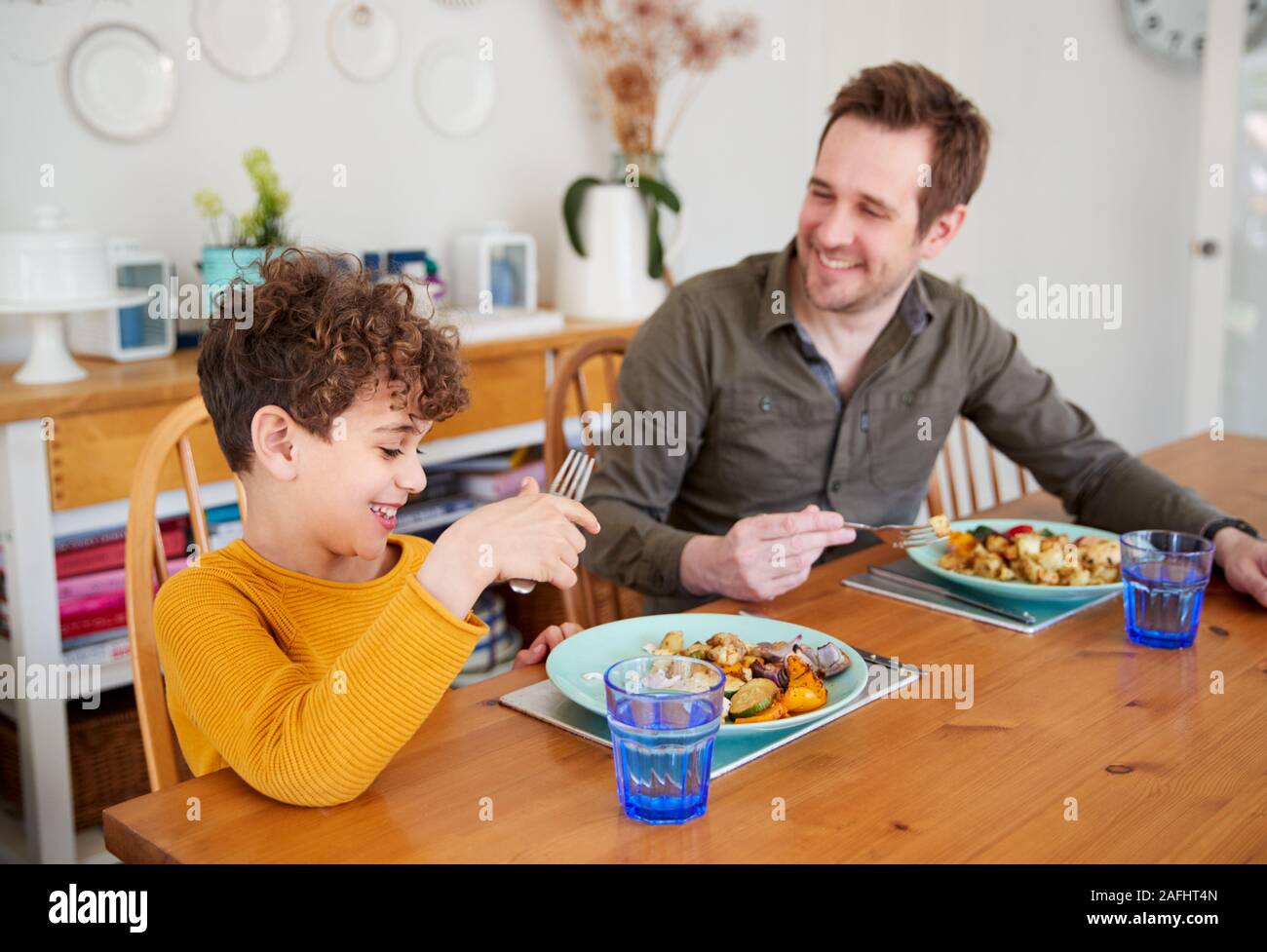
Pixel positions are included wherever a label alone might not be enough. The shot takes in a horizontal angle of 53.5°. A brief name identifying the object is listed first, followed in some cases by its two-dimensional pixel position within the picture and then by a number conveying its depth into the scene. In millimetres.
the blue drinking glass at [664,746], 888
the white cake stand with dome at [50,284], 2051
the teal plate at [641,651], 1063
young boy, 932
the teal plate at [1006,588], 1370
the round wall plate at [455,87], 2934
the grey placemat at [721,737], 1020
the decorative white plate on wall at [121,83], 2357
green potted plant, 2338
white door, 3584
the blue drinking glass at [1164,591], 1277
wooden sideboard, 1968
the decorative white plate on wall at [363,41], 2744
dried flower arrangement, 3062
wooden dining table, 876
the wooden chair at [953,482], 2076
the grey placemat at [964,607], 1356
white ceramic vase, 3018
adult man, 1768
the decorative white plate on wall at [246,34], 2520
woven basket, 2148
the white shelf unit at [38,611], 1950
